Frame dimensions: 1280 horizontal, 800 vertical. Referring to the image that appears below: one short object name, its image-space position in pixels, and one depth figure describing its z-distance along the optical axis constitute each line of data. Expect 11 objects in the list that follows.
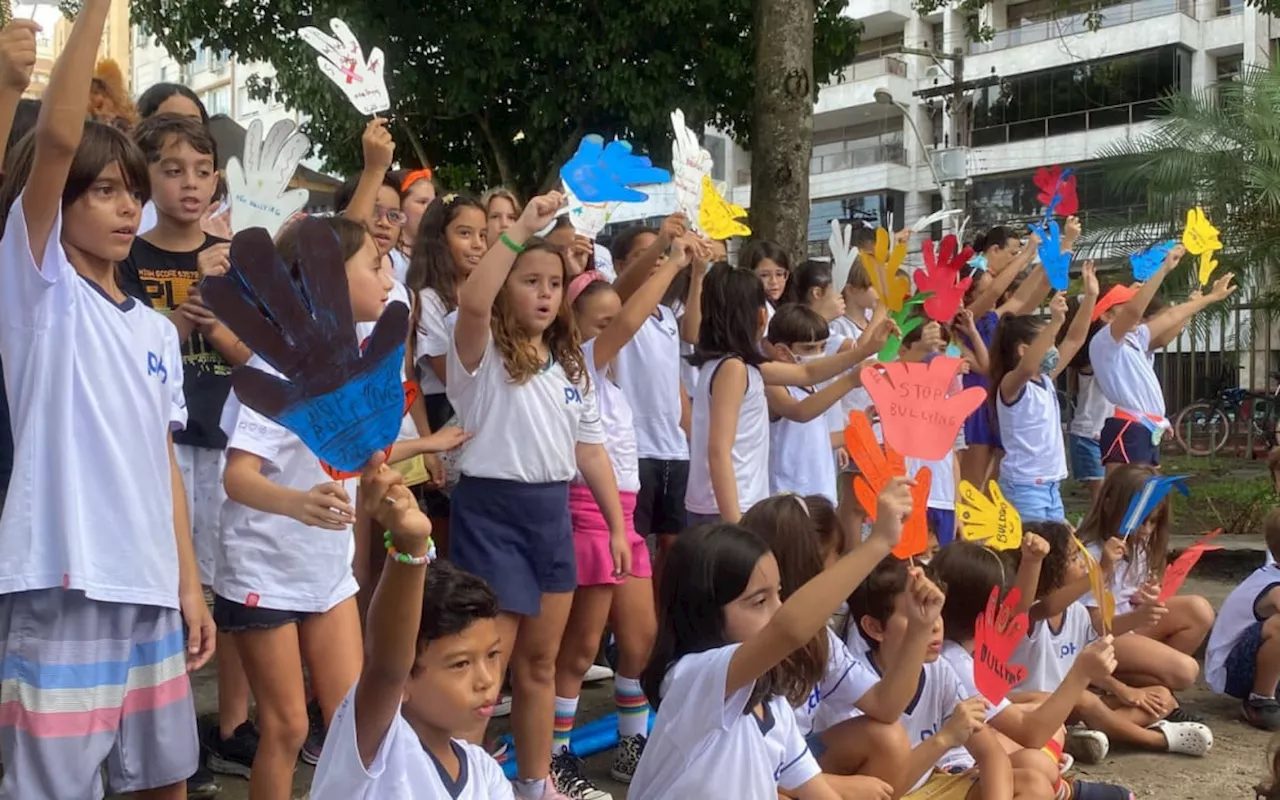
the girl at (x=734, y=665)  2.20
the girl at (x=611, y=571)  3.48
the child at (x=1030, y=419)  5.24
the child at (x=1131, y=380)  5.71
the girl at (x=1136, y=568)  4.05
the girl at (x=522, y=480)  3.12
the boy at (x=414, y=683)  1.64
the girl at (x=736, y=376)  3.82
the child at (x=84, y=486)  2.09
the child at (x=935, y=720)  2.82
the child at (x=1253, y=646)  4.16
